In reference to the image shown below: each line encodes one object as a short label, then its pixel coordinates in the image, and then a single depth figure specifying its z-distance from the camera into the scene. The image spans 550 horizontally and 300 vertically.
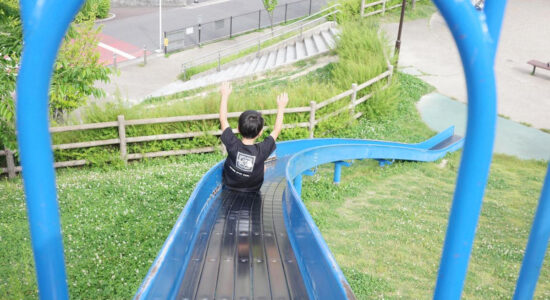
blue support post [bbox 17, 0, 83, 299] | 1.75
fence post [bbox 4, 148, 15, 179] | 10.52
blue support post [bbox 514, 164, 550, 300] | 2.38
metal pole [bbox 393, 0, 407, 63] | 15.31
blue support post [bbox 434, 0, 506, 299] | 1.82
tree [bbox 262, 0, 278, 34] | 26.20
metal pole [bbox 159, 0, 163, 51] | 24.66
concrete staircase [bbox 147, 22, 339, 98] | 19.34
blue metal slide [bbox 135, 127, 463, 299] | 3.78
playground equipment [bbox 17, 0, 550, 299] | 1.78
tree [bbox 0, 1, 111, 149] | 7.21
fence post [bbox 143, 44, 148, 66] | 22.70
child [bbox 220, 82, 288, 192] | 5.67
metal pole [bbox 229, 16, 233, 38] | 26.79
